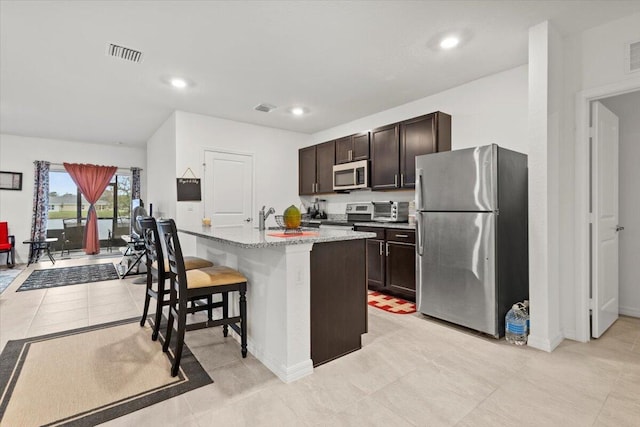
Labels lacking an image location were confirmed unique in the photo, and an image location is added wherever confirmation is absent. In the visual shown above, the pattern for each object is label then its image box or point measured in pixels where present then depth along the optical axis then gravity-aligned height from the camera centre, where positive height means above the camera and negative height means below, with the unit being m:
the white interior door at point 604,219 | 2.69 -0.06
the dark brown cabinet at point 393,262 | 3.70 -0.61
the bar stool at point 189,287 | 2.10 -0.51
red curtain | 7.11 +0.63
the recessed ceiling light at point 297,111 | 4.68 +1.56
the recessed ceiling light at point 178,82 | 3.60 +1.54
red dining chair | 5.83 -0.53
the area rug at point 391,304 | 3.47 -1.07
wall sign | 4.69 +0.38
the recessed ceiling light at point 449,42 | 2.77 +1.53
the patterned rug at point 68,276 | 4.66 -1.01
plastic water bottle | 2.59 -0.94
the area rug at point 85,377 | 1.74 -1.07
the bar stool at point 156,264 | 2.53 -0.44
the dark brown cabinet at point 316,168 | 5.40 +0.82
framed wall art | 6.32 +0.70
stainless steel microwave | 4.68 +0.59
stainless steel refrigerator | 2.68 -0.21
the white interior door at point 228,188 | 5.02 +0.43
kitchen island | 2.06 -0.59
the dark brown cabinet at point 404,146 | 3.85 +0.87
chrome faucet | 2.97 -0.05
